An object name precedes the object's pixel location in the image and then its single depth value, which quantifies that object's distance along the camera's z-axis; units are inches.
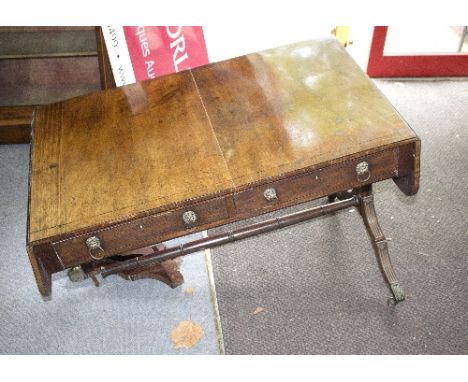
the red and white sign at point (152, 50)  121.8
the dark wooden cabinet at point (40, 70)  130.0
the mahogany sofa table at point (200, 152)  71.8
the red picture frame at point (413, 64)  144.5
